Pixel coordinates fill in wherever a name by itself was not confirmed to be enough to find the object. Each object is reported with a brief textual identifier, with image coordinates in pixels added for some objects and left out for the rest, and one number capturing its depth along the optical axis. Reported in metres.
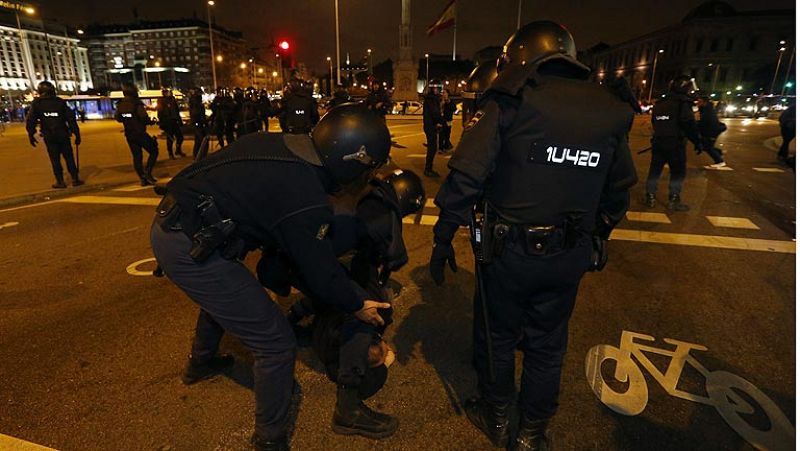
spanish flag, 30.35
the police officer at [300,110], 10.41
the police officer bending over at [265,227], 1.92
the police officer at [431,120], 10.12
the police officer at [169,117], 12.77
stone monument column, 37.80
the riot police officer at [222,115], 13.39
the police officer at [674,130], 6.69
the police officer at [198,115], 13.22
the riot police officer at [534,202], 2.01
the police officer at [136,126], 9.36
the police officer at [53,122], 8.54
